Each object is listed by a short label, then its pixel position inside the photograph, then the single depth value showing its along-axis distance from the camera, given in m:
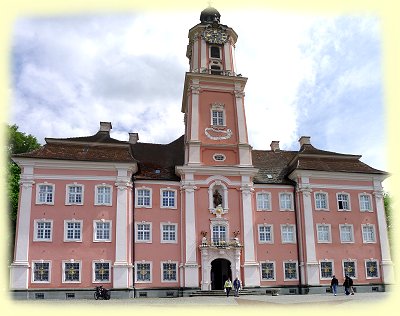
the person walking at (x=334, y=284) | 29.42
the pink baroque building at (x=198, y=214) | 31.25
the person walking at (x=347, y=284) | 29.66
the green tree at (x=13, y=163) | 35.81
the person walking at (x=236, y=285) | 29.33
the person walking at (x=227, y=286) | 29.42
